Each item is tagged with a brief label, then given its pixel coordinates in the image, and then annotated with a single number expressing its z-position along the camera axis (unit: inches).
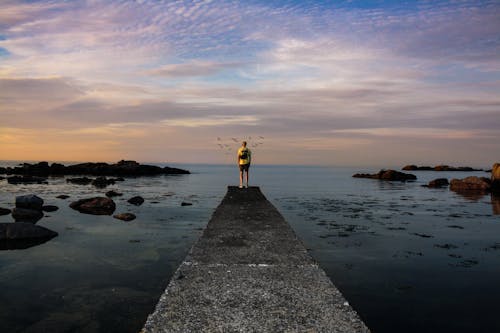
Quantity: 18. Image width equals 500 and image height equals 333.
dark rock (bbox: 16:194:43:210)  823.1
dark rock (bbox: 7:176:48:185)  1838.1
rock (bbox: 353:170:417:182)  2657.5
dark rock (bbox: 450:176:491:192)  1635.1
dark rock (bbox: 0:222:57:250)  507.5
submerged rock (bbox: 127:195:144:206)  1025.3
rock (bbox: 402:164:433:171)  6277.6
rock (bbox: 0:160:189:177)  2714.1
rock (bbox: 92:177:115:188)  1730.6
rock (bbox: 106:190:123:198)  1219.5
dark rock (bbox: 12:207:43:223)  735.1
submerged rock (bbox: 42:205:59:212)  851.1
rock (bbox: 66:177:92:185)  1855.9
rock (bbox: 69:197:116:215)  839.6
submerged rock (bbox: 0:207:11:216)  800.2
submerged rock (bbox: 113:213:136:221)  755.4
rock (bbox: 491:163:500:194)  1604.3
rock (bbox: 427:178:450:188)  1894.4
